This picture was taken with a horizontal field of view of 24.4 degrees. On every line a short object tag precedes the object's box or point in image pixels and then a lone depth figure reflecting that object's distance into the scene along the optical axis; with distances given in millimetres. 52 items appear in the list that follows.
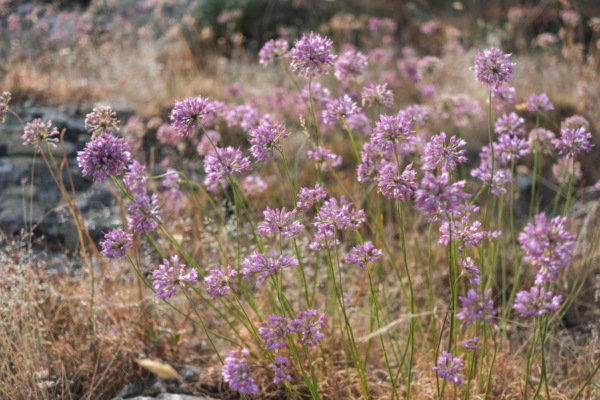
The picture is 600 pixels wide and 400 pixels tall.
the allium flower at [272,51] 1207
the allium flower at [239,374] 1002
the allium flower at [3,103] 1113
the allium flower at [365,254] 1063
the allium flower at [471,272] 1032
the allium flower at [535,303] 993
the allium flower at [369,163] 1110
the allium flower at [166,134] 1490
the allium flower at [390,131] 1041
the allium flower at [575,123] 1192
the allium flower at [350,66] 1188
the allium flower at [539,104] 1188
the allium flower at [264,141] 1058
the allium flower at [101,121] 1100
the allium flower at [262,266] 1038
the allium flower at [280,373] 1039
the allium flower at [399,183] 1015
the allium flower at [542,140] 1206
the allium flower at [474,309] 992
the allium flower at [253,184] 1298
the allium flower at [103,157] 1054
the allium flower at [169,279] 1051
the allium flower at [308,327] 1044
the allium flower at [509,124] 1170
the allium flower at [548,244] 969
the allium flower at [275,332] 1034
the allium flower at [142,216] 1073
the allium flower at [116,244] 1067
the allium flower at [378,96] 1147
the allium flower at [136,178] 1119
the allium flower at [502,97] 1199
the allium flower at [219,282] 1053
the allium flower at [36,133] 1113
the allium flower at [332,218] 1052
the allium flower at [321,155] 1144
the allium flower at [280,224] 1059
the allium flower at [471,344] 1055
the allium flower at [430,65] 1554
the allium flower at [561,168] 1252
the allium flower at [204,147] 1355
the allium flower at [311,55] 1076
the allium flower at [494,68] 1050
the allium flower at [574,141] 1081
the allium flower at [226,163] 1073
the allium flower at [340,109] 1116
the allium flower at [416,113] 1211
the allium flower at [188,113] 1064
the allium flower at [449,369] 1042
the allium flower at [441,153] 1028
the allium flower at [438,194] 973
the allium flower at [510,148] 1143
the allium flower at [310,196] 1059
